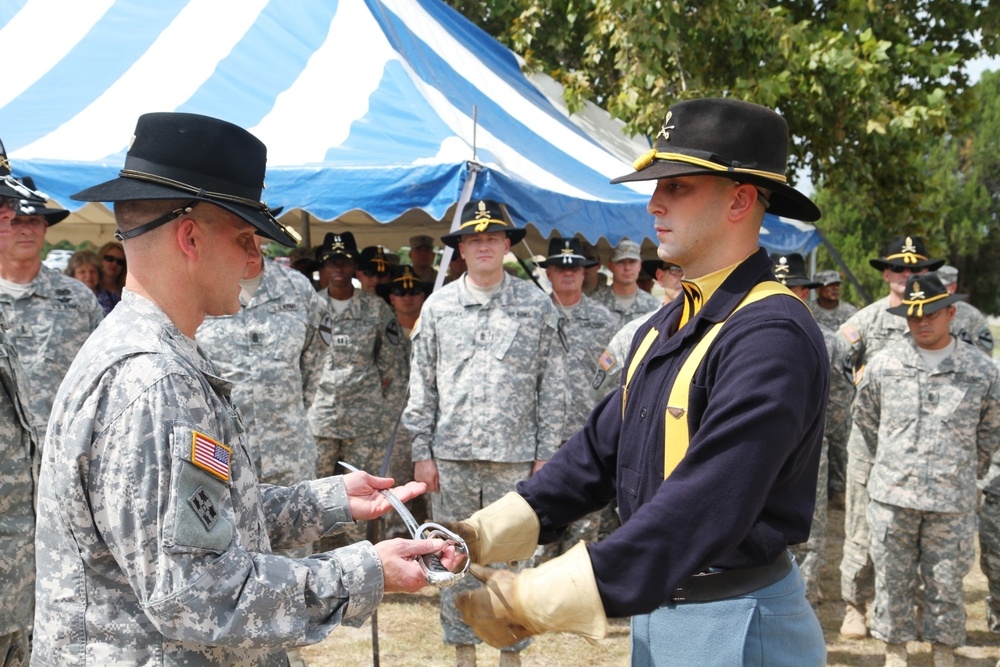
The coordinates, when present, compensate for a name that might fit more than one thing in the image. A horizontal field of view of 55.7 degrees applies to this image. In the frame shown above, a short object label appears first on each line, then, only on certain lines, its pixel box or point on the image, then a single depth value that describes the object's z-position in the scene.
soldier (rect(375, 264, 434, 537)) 7.48
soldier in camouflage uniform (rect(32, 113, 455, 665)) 1.75
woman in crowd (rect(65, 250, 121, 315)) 7.43
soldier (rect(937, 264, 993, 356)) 7.34
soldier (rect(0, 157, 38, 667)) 3.27
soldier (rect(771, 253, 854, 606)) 6.06
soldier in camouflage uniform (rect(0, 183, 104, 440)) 4.71
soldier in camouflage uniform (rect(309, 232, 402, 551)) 7.22
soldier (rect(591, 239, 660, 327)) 7.70
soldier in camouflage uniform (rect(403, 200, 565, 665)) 5.21
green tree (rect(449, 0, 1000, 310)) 8.95
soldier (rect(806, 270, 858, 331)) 10.04
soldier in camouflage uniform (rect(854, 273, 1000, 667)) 5.20
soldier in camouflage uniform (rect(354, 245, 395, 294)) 8.05
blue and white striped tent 5.44
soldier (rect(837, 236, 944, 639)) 6.03
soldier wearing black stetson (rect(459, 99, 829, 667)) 1.96
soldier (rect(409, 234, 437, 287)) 9.56
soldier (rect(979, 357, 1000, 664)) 5.78
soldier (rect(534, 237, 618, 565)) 6.95
